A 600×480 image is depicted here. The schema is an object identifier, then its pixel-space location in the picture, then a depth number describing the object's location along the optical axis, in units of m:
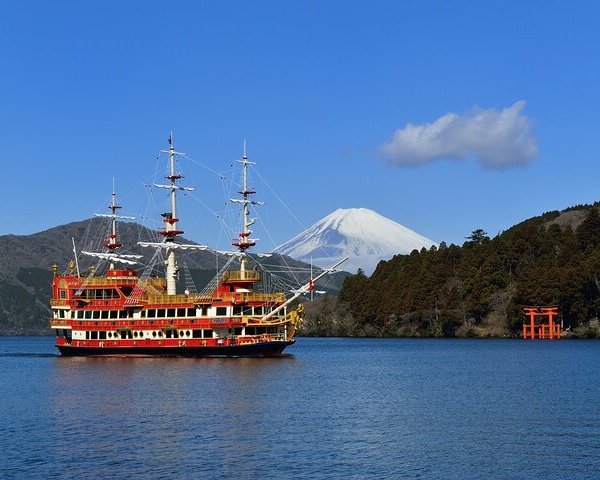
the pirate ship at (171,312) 106.50
